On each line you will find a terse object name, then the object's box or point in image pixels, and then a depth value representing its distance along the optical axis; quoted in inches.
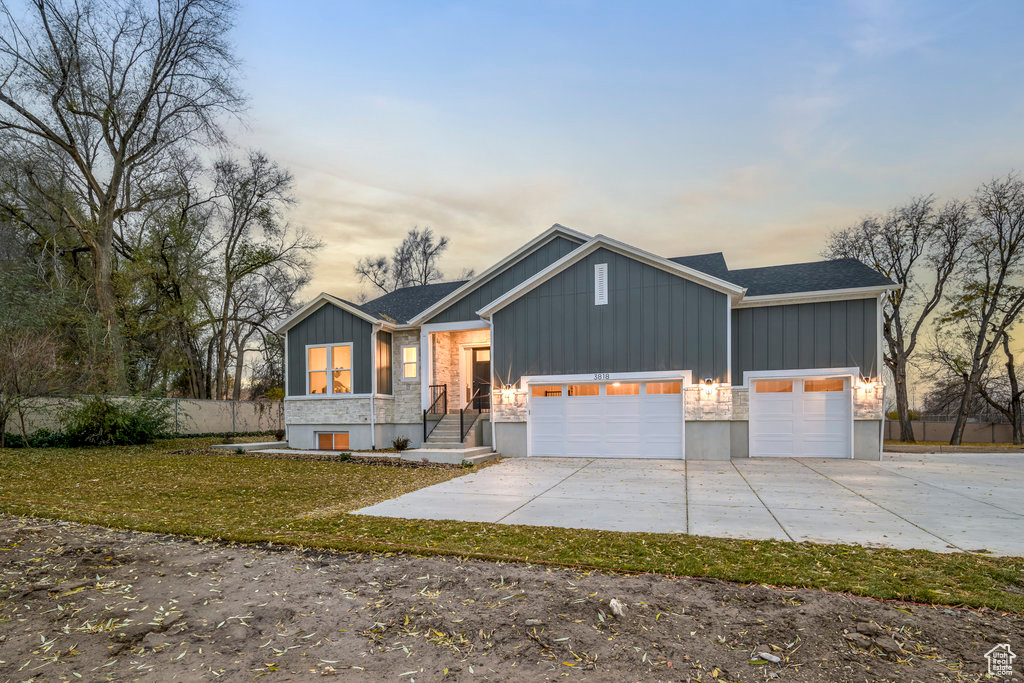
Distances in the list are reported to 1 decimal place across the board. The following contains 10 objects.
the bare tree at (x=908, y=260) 901.2
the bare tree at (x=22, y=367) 501.0
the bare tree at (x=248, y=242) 968.3
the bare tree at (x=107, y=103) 684.1
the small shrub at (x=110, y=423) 565.3
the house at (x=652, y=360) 509.7
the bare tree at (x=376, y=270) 1353.3
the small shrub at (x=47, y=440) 548.7
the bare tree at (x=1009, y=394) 890.1
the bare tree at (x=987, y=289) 834.8
